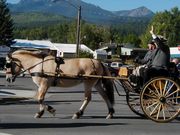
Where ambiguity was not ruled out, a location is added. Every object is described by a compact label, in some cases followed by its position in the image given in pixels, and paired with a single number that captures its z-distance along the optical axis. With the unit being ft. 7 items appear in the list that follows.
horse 46.55
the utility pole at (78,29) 151.74
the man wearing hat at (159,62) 45.60
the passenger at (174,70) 46.16
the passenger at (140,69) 46.14
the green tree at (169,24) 441.11
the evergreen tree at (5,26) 348.69
